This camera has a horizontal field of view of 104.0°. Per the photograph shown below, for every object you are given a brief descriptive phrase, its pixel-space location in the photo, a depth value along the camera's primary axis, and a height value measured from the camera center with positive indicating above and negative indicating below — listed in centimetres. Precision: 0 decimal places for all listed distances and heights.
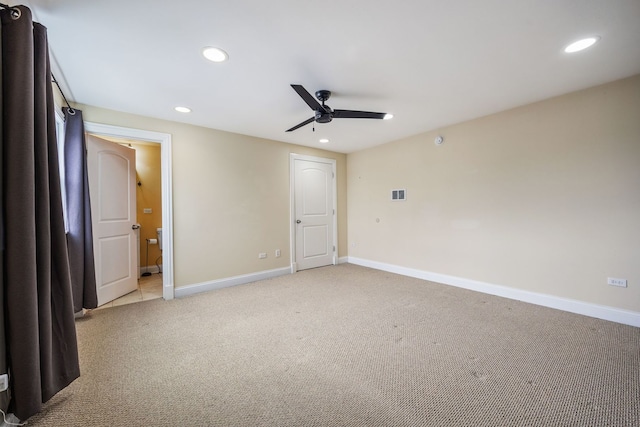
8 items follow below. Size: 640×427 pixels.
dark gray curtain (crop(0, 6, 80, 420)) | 126 -1
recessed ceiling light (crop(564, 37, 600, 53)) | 190 +126
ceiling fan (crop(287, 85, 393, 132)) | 251 +98
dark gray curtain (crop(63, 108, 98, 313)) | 269 -2
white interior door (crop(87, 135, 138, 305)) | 316 -4
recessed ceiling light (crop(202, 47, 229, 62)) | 196 +127
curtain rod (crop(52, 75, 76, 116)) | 245 +119
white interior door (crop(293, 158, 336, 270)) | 484 -7
